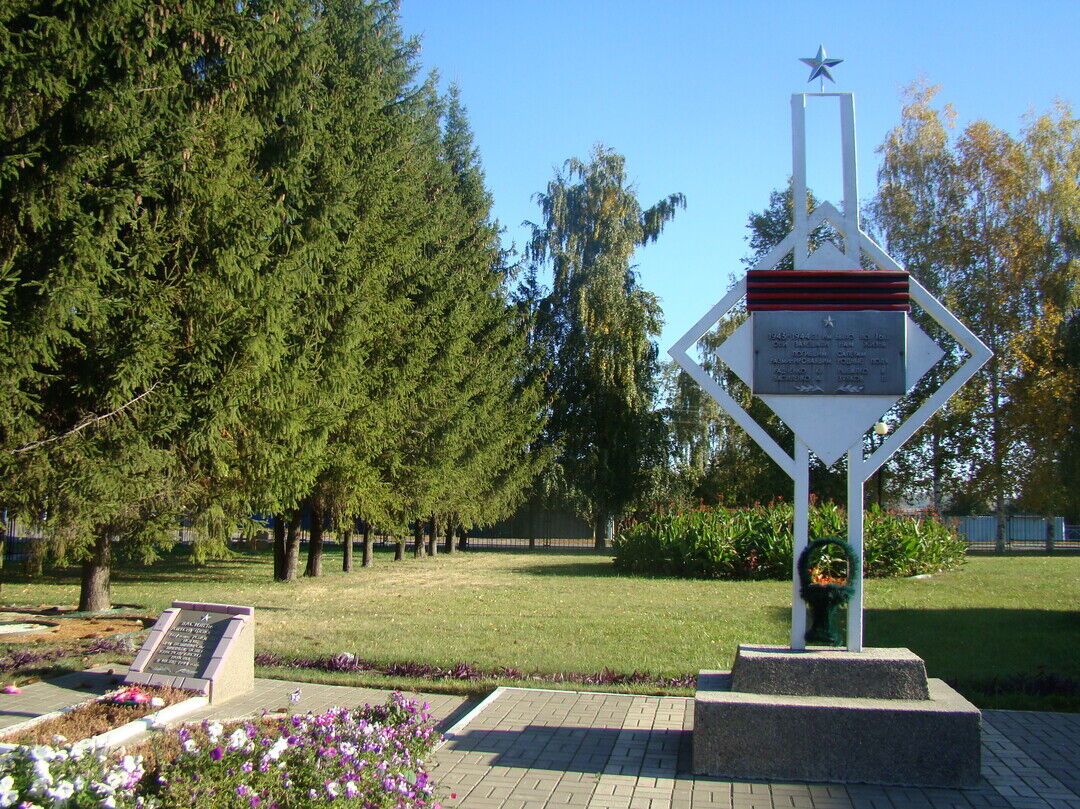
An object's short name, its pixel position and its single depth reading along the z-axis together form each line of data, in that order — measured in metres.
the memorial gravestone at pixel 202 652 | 7.86
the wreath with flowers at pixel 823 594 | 6.43
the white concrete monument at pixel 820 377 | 5.92
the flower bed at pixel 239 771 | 3.65
